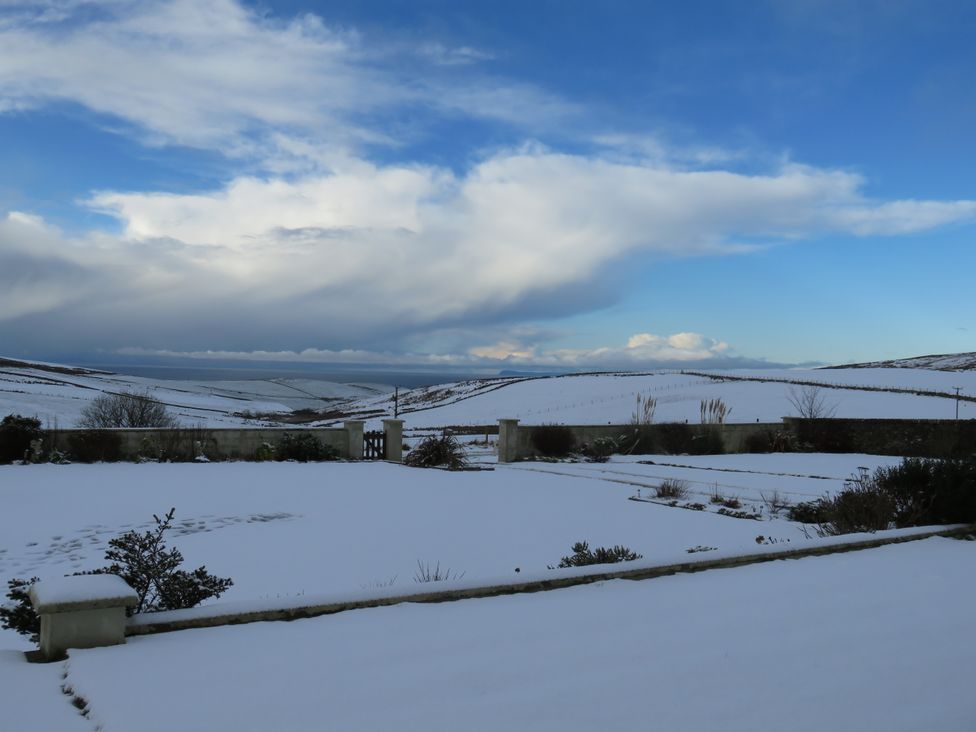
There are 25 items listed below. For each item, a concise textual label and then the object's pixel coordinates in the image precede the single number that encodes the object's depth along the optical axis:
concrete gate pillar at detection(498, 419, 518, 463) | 21.92
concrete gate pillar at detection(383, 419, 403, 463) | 21.23
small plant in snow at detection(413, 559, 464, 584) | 7.41
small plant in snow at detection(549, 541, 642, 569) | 7.50
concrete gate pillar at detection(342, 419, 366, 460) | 21.23
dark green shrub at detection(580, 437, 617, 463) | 22.23
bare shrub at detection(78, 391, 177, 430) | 26.12
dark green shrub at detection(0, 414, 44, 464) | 17.59
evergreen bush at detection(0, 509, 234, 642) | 5.65
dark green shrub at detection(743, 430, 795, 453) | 25.20
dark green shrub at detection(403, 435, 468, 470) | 19.80
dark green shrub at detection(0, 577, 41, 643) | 5.06
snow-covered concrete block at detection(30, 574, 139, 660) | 4.50
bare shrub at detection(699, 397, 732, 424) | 27.07
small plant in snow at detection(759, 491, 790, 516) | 12.41
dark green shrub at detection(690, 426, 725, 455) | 24.37
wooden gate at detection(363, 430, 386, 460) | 21.97
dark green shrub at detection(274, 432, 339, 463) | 20.17
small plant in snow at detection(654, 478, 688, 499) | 14.21
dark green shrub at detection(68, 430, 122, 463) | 18.31
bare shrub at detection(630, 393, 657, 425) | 25.83
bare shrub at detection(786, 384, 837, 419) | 38.19
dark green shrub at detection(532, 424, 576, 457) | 22.70
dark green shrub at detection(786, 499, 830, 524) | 10.95
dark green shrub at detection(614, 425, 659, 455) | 23.89
